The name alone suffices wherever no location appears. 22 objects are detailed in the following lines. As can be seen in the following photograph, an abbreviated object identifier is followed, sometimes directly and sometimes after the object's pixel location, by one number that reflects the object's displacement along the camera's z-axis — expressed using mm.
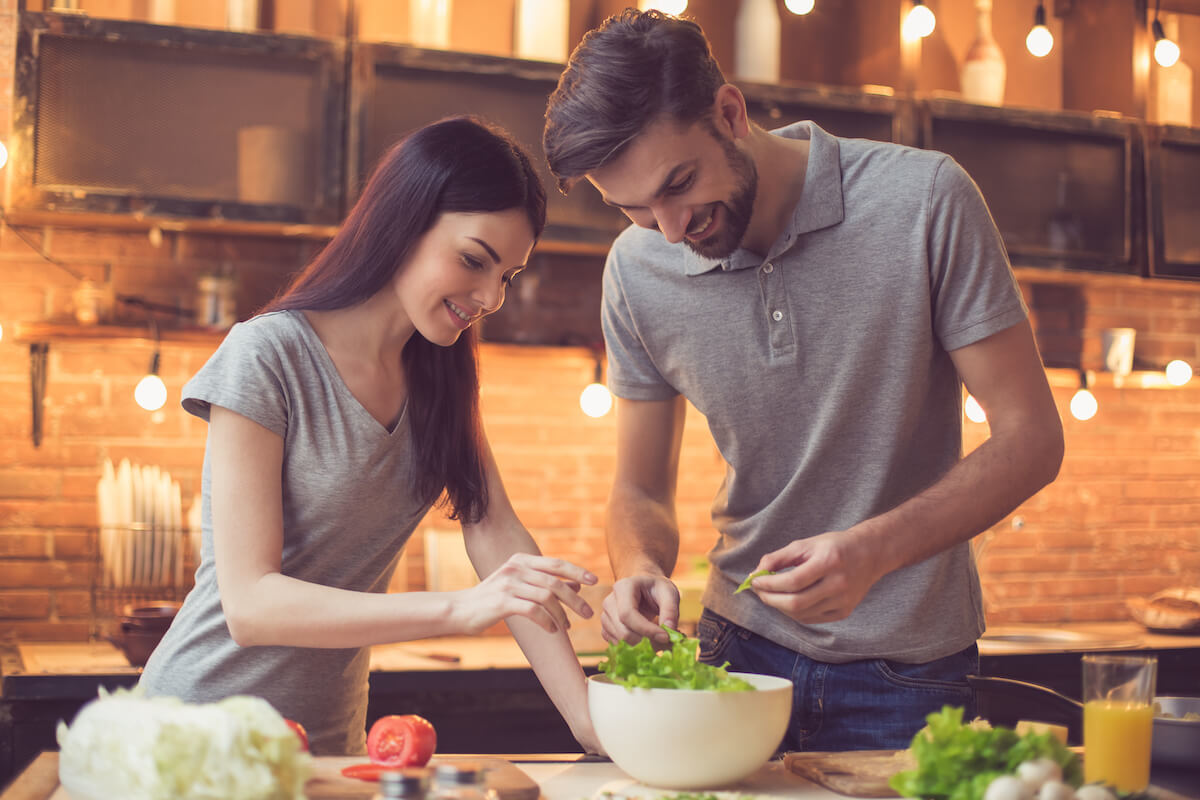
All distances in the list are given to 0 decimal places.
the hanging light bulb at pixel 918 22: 3010
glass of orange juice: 1121
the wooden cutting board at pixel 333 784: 1070
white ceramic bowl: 1094
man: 1456
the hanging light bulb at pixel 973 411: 3223
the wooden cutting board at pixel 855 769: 1129
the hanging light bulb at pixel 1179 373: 3414
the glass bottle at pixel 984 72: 3182
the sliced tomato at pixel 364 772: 1131
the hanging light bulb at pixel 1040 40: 3109
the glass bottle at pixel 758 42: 3051
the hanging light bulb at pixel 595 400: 3004
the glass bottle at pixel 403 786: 964
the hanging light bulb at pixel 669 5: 2861
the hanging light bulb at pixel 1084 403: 3381
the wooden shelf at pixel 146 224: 2549
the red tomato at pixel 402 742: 1160
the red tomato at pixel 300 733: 1097
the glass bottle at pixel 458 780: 985
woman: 1295
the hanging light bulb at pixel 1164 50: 3178
